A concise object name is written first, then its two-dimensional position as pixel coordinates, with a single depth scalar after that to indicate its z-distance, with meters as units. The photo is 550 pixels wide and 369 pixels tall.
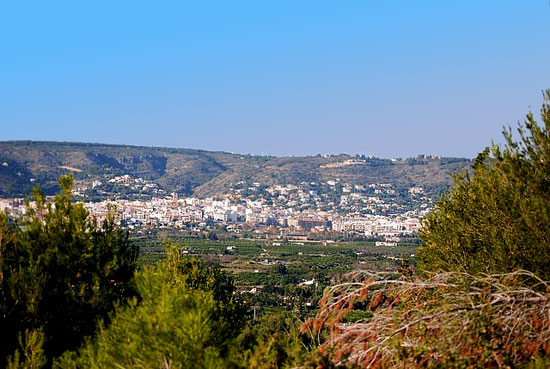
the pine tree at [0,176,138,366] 22.82
